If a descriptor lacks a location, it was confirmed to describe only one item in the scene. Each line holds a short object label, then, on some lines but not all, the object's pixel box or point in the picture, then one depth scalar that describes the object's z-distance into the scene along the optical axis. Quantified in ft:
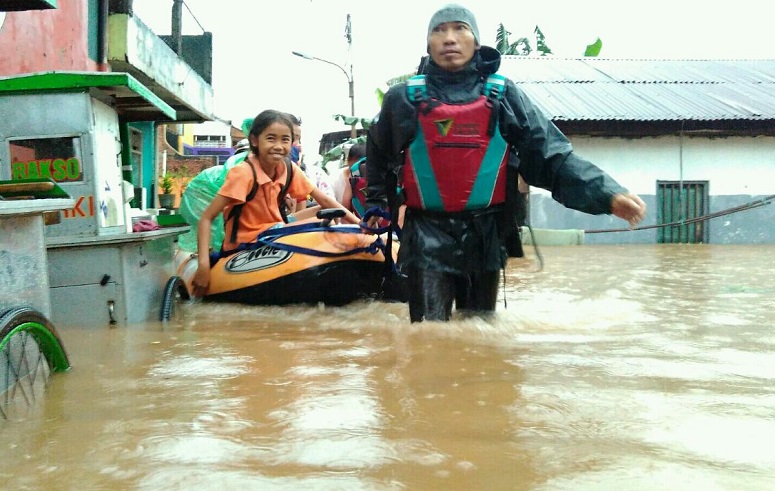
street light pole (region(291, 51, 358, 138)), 76.89
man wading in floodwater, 11.53
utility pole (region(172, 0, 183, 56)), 44.75
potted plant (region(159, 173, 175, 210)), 51.78
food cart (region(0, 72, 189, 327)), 13.84
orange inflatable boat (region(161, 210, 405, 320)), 16.20
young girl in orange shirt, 16.31
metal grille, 51.65
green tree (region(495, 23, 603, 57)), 82.09
